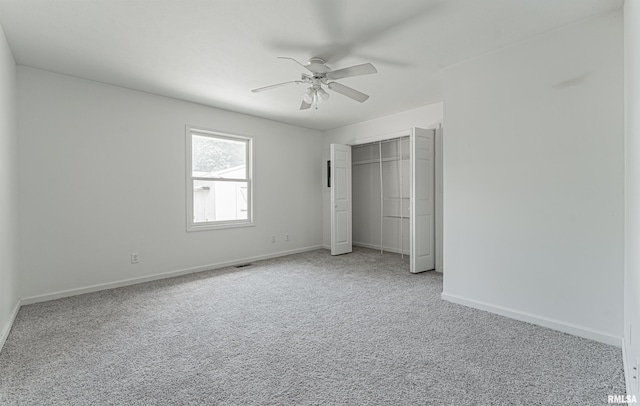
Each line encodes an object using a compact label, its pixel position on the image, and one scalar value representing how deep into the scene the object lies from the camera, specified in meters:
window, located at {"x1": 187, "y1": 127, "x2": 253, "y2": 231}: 4.70
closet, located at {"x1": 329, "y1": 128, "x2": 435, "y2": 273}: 4.56
